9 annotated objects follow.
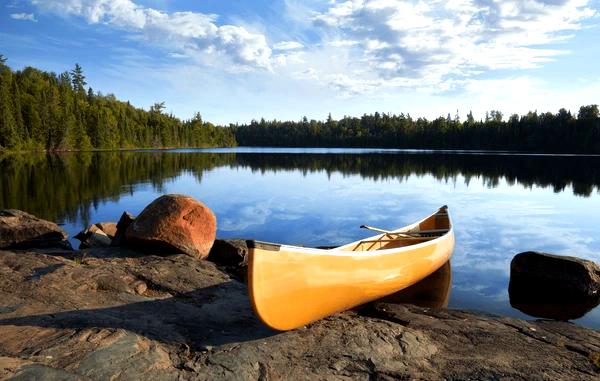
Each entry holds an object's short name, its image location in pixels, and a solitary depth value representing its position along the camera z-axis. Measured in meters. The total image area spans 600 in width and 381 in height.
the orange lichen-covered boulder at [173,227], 10.88
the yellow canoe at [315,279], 6.36
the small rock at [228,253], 12.16
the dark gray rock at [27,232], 11.37
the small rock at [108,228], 14.80
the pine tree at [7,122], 75.62
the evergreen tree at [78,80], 142.12
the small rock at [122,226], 12.30
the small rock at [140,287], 8.53
